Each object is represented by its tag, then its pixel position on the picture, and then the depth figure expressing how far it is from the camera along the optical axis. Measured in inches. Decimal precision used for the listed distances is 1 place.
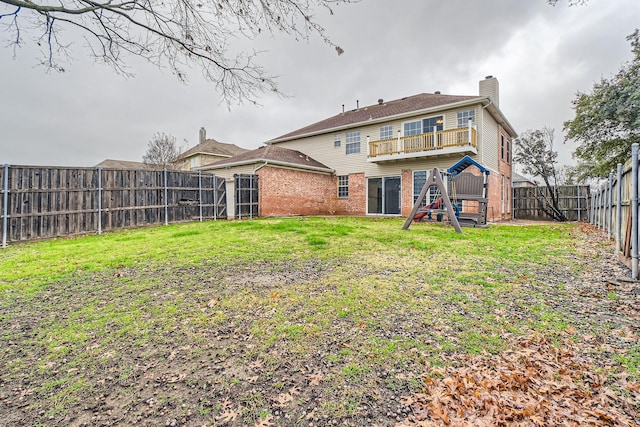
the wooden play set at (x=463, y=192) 397.4
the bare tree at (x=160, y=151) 1195.9
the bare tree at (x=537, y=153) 738.2
